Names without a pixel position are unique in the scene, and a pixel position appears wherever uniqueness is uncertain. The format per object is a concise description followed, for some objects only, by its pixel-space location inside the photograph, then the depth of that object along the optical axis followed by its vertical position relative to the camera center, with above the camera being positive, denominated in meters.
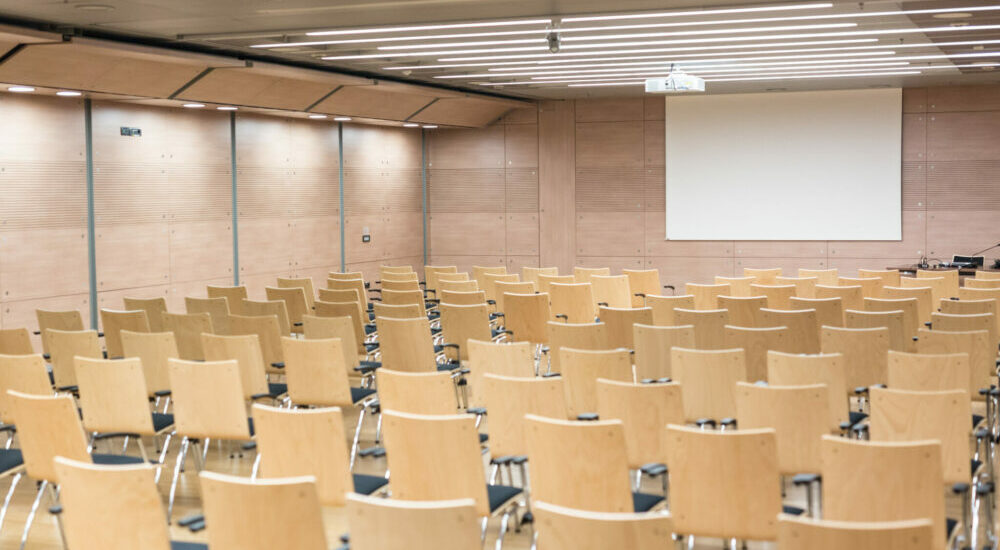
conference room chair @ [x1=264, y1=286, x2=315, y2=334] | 11.38 -0.71
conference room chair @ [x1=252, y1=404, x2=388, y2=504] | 5.03 -1.01
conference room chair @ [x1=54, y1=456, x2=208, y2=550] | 3.92 -1.00
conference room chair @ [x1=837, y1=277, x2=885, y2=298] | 12.19 -0.66
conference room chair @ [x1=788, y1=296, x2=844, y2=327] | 9.75 -0.76
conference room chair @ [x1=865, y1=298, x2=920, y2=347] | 9.44 -0.71
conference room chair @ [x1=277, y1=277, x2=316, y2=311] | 12.92 -0.57
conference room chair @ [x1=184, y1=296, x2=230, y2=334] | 10.36 -0.69
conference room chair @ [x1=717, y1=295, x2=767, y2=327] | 10.20 -0.75
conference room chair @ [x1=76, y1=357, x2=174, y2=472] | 6.42 -0.97
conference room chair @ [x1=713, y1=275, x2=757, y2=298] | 12.40 -0.66
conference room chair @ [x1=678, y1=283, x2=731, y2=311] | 12.09 -0.74
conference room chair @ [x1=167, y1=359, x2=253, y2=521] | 6.21 -0.96
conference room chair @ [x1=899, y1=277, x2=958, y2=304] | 12.17 -0.66
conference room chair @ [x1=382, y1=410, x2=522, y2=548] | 4.86 -1.04
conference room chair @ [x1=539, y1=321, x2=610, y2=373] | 8.30 -0.82
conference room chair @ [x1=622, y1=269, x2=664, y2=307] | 13.73 -0.66
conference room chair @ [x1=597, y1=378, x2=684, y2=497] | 5.60 -0.96
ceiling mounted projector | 13.75 +1.92
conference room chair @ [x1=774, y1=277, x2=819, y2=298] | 12.32 -0.67
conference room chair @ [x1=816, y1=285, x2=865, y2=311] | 11.14 -0.68
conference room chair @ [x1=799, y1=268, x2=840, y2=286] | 13.34 -0.60
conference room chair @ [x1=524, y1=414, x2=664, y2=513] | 4.69 -1.03
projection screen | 18.12 +1.11
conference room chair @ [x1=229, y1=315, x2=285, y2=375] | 8.82 -0.78
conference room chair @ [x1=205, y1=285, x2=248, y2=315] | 11.63 -0.63
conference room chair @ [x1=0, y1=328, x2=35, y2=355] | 8.12 -0.78
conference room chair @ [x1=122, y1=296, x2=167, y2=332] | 9.96 -0.65
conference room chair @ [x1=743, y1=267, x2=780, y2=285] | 13.83 -0.59
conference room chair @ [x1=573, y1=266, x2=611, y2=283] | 13.74 -0.56
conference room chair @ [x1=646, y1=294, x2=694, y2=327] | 10.40 -0.73
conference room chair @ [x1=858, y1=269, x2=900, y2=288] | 13.48 -0.61
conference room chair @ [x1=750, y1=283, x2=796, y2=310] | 11.62 -0.72
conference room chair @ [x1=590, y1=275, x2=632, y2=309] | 12.91 -0.70
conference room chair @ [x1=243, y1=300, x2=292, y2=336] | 10.14 -0.71
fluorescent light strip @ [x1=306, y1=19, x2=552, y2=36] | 10.24 +2.06
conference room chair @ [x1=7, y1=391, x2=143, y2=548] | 5.25 -0.97
